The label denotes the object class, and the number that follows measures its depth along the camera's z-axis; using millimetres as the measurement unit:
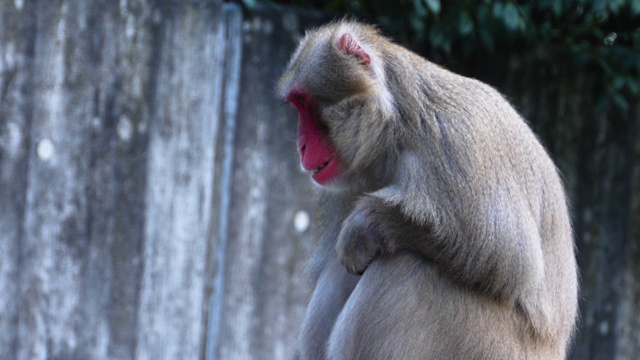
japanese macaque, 8102
